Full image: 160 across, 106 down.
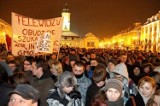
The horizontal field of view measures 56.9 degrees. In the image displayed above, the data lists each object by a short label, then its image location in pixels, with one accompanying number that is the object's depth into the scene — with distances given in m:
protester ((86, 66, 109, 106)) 2.91
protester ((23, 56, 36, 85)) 3.60
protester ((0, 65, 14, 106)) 2.38
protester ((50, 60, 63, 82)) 3.39
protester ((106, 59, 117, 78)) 4.21
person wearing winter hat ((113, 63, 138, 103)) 3.00
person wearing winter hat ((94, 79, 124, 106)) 2.37
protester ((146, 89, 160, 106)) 2.44
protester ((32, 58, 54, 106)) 2.87
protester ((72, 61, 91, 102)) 3.27
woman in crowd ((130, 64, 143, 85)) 4.64
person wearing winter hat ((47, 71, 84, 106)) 2.37
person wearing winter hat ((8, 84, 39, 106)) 1.59
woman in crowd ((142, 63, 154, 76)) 4.54
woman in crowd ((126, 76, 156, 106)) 2.77
